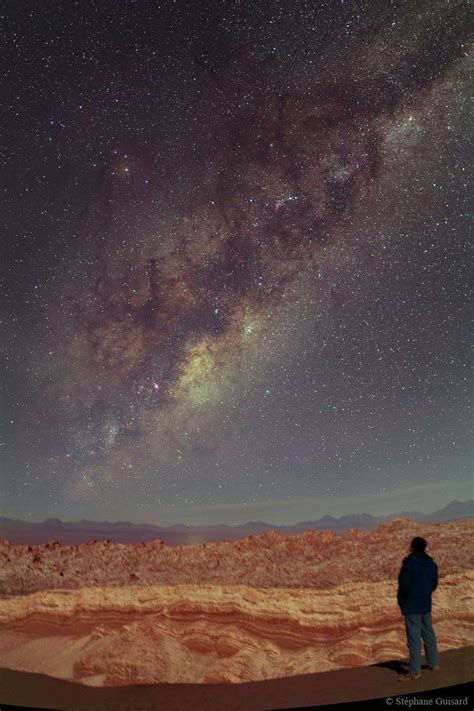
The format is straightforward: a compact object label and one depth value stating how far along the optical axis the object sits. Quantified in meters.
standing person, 6.82
